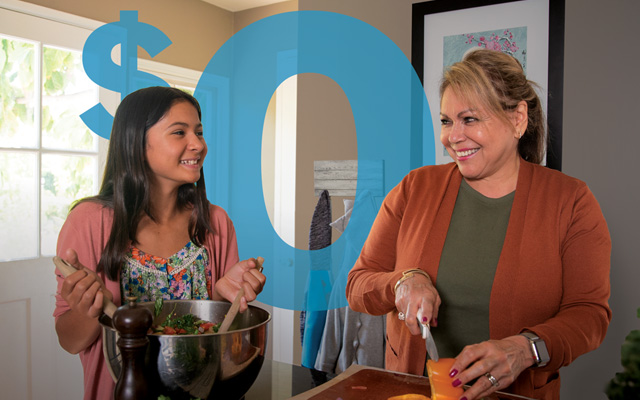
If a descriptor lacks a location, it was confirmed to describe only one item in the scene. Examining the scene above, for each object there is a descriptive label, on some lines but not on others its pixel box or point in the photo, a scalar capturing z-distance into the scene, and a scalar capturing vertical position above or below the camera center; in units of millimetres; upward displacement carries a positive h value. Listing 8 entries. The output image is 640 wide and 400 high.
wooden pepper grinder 800 -247
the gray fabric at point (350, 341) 1938 -560
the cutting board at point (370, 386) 1062 -409
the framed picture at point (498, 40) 1881 +571
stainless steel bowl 857 -290
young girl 1246 -105
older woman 1260 -138
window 2703 +220
